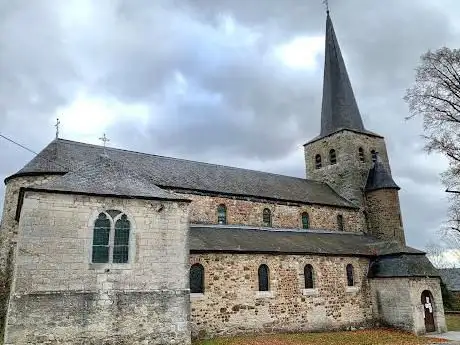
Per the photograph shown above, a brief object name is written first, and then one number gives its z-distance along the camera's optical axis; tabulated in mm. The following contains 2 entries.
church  12742
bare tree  14263
